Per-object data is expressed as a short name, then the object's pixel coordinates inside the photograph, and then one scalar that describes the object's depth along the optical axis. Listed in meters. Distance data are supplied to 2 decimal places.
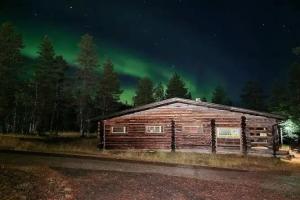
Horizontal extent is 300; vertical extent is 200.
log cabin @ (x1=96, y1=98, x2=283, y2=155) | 18.80
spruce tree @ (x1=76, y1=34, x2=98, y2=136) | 33.46
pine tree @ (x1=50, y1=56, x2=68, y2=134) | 36.66
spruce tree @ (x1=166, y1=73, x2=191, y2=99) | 52.85
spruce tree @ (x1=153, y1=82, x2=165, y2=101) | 59.49
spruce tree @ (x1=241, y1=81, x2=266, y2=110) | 52.28
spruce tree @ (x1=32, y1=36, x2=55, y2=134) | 35.88
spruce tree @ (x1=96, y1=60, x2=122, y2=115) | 41.22
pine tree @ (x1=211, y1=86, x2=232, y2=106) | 61.96
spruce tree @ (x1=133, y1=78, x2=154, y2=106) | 51.19
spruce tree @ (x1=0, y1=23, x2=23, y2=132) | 30.45
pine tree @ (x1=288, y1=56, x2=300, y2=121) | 27.15
